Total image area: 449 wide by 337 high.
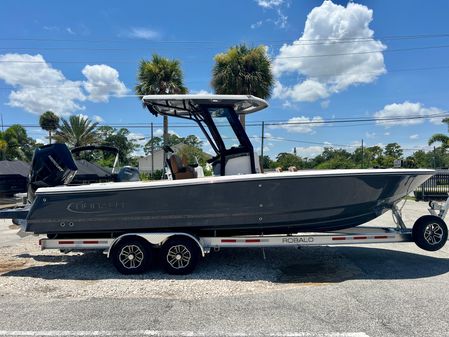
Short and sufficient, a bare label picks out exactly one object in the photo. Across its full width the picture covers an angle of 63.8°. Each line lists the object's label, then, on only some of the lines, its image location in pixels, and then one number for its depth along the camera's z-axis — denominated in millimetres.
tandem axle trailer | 5566
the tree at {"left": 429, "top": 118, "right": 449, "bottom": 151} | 35100
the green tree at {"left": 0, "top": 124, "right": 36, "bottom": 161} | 38188
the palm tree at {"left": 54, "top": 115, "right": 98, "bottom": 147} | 35781
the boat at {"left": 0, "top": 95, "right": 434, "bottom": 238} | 5453
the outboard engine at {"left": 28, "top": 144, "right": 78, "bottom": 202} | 6297
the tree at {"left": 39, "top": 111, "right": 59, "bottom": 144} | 35844
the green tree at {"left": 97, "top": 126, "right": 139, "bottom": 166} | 63266
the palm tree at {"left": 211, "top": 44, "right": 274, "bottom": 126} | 19312
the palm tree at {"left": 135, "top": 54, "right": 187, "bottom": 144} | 21266
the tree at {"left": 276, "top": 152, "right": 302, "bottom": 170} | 46112
